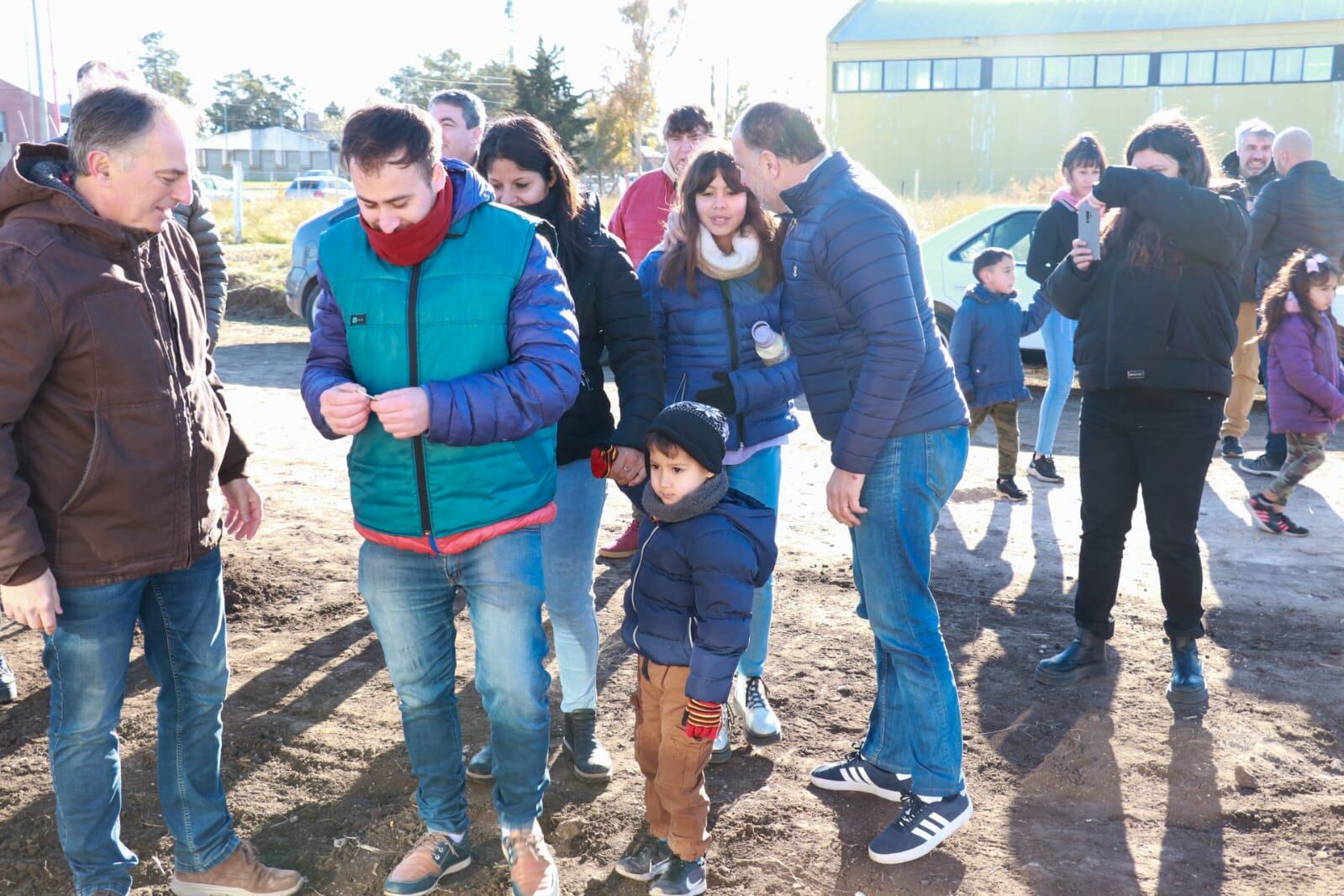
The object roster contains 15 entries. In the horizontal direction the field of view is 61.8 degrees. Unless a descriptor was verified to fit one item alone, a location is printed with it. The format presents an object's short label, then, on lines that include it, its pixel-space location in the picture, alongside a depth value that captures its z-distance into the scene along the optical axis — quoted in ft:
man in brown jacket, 7.70
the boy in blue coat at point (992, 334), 21.63
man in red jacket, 18.35
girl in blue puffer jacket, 11.32
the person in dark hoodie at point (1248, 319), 25.34
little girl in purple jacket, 19.67
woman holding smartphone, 12.48
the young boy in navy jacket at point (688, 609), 9.05
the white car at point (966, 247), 33.81
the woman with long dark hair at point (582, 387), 10.91
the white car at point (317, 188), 115.85
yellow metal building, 118.62
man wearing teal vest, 8.27
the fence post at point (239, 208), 69.82
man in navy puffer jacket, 9.41
